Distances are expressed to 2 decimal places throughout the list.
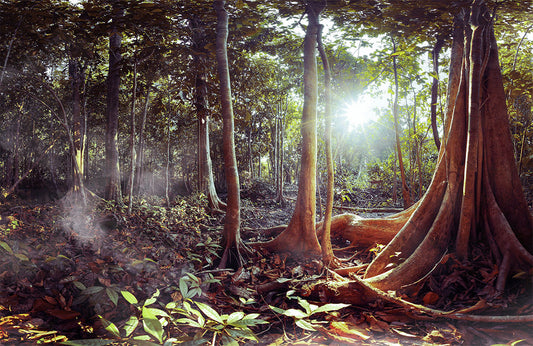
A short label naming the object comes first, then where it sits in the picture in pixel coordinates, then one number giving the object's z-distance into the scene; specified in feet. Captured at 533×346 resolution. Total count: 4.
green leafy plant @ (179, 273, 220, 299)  7.03
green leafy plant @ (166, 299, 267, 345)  5.53
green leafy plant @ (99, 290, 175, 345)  5.17
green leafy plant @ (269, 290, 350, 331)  6.30
